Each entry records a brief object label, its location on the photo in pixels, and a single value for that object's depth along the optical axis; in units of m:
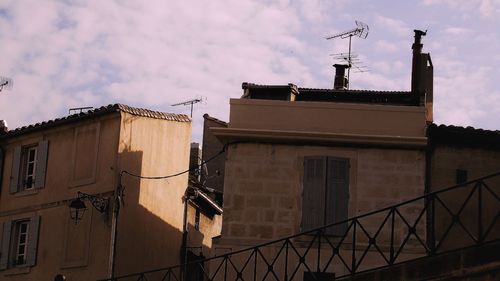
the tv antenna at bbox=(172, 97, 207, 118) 34.72
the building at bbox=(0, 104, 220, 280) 25.73
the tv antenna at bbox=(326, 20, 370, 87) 28.05
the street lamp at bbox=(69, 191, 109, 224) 25.40
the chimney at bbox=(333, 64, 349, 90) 27.65
